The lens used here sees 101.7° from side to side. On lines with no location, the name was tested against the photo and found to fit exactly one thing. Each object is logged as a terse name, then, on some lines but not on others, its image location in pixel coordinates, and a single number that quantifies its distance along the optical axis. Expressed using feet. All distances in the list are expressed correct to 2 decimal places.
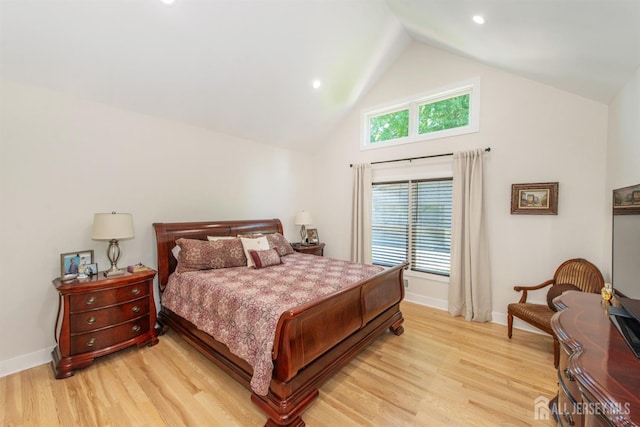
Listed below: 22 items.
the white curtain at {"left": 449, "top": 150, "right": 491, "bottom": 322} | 11.12
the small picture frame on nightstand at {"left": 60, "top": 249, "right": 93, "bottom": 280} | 8.11
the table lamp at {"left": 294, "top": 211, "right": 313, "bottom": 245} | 15.40
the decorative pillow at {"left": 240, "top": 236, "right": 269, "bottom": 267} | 10.52
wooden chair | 8.40
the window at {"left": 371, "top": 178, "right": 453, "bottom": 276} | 12.64
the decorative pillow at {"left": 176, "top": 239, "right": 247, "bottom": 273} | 9.68
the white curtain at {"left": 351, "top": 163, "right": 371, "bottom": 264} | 14.71
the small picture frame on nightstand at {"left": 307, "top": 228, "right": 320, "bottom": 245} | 16.31
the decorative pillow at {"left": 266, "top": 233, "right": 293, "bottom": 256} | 12.48
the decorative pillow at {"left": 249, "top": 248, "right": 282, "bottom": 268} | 10.34
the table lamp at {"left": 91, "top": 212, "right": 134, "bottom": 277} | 8.12
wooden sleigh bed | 5.74
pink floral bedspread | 6.04
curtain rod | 11.27
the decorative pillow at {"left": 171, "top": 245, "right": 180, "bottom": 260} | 10.36
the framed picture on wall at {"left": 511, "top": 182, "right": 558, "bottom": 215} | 9.78
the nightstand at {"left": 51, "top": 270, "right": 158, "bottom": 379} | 7.45
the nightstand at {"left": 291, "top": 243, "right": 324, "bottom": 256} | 14.93
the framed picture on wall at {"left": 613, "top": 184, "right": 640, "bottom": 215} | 4.88
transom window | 11.81
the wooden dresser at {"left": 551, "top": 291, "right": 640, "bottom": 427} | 2.83
